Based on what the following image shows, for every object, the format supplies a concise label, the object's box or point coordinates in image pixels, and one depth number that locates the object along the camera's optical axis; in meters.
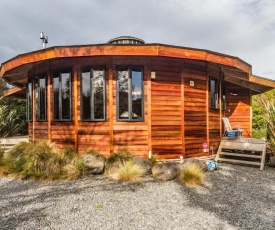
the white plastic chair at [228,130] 8.24
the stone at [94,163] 5.33
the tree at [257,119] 13.94
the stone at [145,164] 5.25
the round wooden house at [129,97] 6.30
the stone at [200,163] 5.59
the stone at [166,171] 4.93
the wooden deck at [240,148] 6.57
